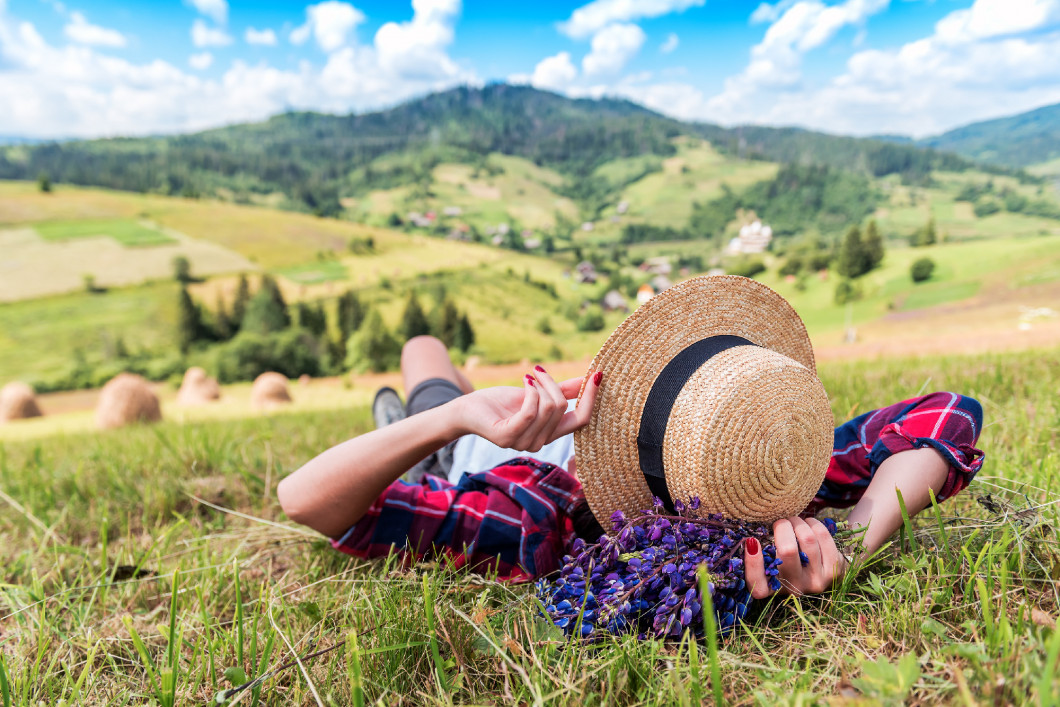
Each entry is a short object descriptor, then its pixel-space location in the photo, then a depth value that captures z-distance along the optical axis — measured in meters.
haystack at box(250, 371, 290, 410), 18.36
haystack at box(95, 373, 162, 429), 12.70
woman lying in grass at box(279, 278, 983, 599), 1.47
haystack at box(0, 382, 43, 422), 19.09
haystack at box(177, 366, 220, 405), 22.84
